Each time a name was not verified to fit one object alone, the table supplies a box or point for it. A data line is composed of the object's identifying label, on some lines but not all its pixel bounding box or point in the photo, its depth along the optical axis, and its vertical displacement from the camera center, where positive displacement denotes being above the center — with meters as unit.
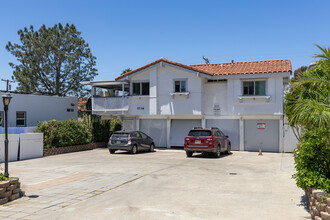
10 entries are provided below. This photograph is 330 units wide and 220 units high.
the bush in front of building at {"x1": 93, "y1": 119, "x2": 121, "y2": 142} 26.50 -0.60
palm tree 7.71 +0.74
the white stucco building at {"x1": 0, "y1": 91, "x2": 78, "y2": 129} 24.69 +0.94
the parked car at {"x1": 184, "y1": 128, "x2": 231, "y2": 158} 18.75 -1.13
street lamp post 10.32 +0.61
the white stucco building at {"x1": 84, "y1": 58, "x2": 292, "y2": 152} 23.17 +1.46
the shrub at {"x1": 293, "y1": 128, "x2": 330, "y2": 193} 7.49 -0.87
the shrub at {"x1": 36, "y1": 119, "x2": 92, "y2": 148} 21.31 -0.79
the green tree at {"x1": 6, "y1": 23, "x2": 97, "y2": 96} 39.38 +7.35
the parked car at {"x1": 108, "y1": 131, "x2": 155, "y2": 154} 21.17 -1.32
